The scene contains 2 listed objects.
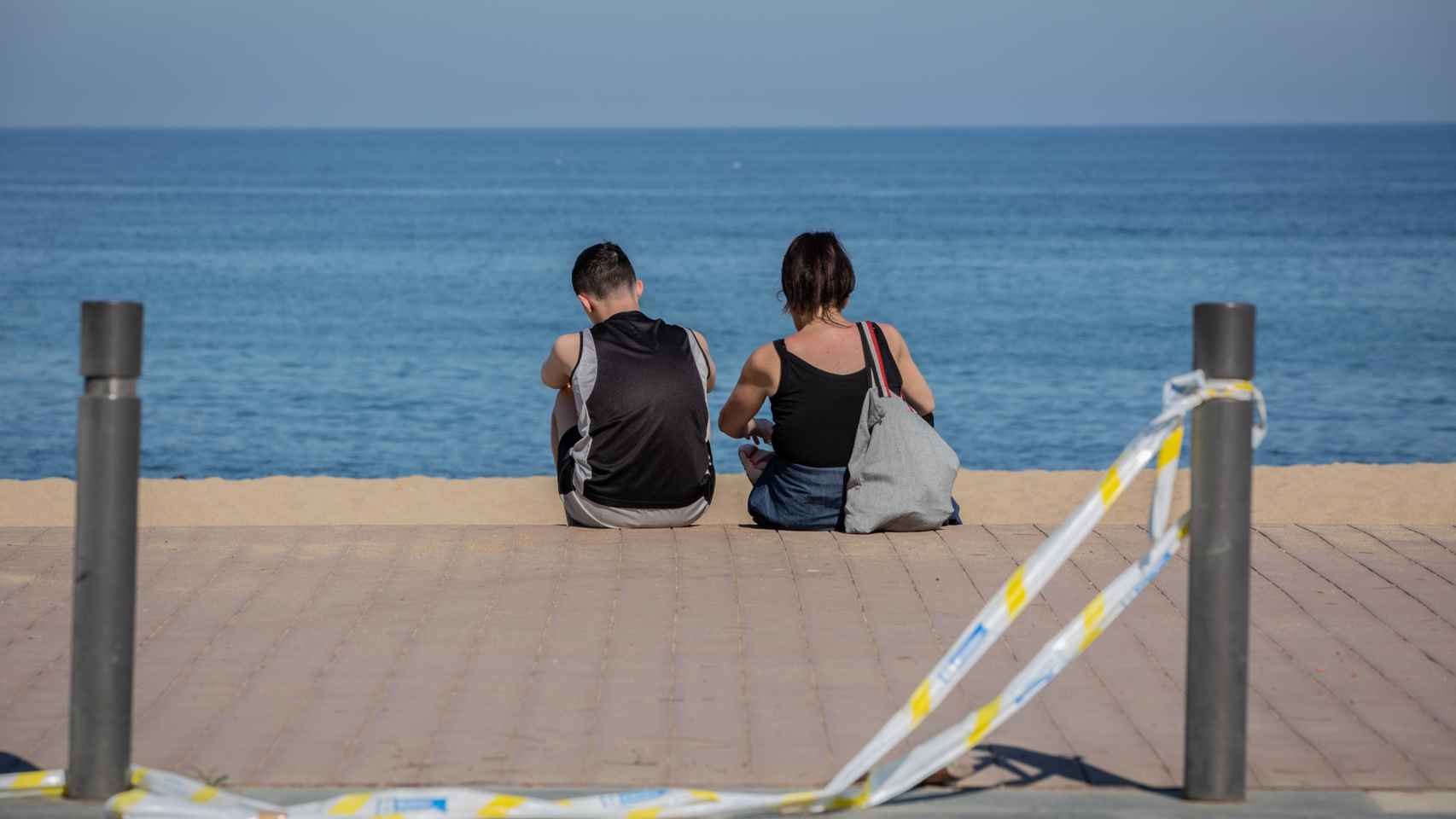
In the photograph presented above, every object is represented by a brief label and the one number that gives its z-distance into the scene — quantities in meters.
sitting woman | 13.05
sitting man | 13.20
